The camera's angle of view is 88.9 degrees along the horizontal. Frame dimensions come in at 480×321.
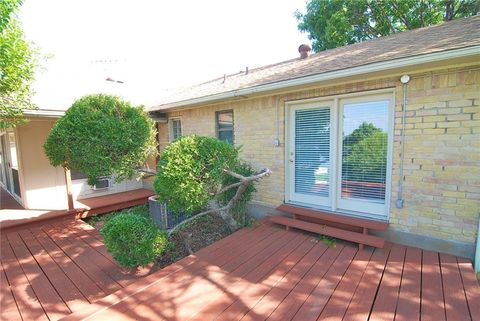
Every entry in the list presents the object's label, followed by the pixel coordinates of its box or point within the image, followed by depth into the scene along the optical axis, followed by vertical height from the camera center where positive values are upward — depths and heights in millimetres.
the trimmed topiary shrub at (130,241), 3043 -1291
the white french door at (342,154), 3779 -338
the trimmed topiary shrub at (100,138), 3783 +20
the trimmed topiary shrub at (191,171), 3223 -456
